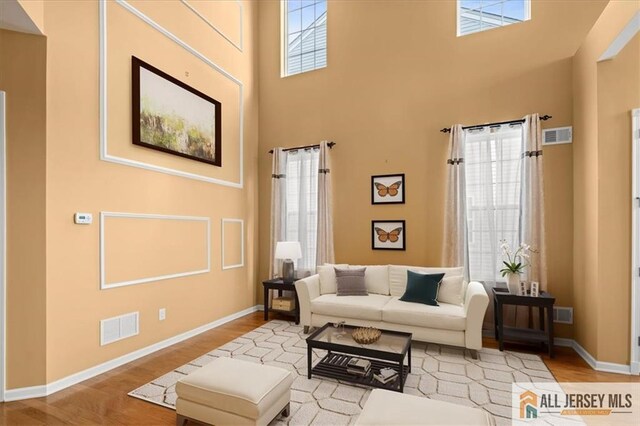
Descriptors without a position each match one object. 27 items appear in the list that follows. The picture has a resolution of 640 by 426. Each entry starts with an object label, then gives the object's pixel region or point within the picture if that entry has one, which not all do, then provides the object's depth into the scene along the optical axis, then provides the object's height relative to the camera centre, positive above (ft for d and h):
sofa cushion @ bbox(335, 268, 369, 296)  13.97 -3.02
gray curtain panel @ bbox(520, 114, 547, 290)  12.53 +0.44
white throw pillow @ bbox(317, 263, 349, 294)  14.55 -2.97
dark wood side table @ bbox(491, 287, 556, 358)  11.25 -3.88
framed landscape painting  11.64 +3.85
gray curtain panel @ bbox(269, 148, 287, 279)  17.17 +0.60
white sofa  11.12 -3.56
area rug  8.11 -4.90
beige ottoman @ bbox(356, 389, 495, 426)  5.31 -3.37
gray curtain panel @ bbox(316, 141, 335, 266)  16.26 +0.12
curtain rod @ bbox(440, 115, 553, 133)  12.76 +3.64
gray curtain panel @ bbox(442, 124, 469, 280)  13.80 +0.10
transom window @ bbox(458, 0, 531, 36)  13.76 +8.56
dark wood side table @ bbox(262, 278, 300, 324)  15.31 -3.65
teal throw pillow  12.48 -2.96
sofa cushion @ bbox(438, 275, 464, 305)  12.52 -2.99
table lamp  15.26 -1.97
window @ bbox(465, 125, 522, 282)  13.35 +0.77
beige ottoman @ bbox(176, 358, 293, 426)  6.63 -3.80
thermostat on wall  9.62 -0.17
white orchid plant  12.25 -1.80
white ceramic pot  12.08 -2.62
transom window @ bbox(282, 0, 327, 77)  17.69 +9.74
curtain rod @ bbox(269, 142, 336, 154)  16.56 +3.40
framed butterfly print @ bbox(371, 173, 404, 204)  15.34 +1.11
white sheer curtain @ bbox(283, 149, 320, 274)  16.92 +0.18
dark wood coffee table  8.86 -3.82
